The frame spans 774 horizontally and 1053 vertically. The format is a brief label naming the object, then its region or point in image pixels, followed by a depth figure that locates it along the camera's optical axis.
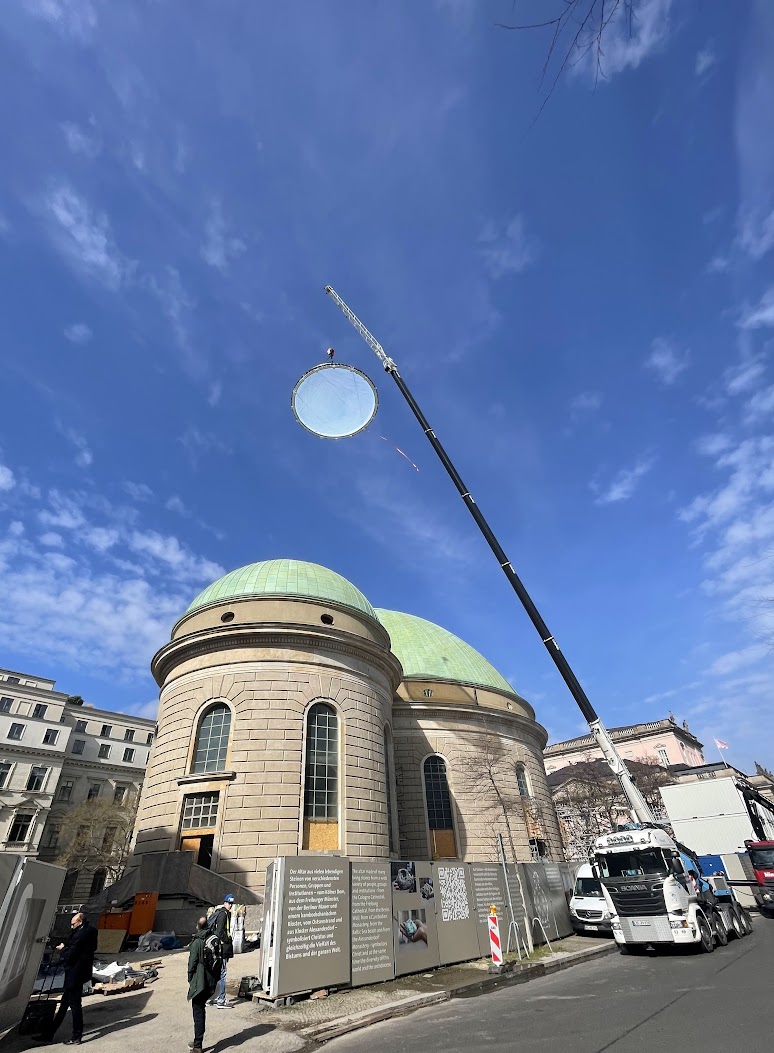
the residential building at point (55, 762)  48.84
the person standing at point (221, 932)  9.49
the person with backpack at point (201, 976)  7.55
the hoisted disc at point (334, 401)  25.64
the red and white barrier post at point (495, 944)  12.55
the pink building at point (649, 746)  73.12
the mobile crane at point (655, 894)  14.01
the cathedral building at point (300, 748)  21.48
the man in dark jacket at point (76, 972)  7.89
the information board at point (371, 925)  11.08
